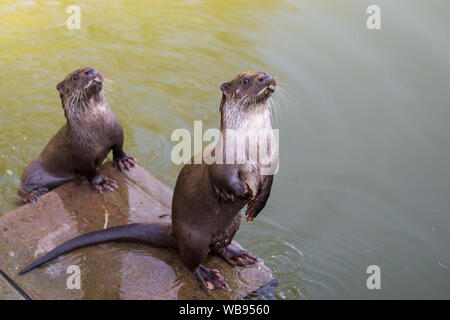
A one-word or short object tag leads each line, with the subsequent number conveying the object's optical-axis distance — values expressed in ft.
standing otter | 9.16
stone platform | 10.21
